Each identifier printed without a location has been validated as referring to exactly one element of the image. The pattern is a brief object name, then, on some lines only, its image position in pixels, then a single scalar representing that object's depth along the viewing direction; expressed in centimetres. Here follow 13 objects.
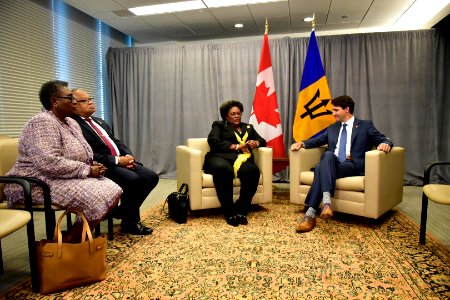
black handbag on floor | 293
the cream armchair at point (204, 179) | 300
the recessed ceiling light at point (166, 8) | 416
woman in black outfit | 297
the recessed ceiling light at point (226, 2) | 411
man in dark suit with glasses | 258
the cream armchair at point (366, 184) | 273
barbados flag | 393
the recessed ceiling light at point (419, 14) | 424
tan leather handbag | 162
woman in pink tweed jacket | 190
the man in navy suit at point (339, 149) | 276
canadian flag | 411
